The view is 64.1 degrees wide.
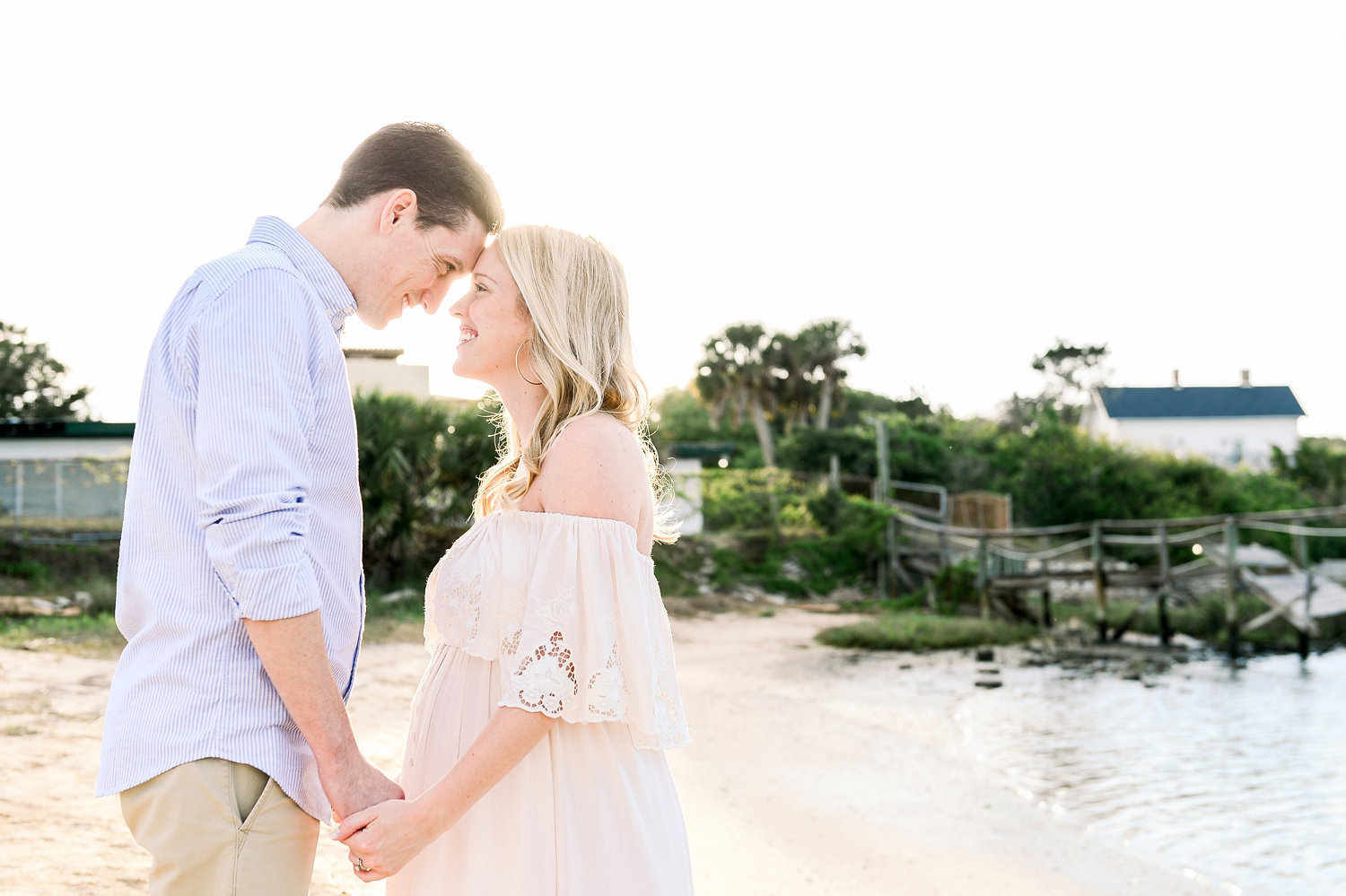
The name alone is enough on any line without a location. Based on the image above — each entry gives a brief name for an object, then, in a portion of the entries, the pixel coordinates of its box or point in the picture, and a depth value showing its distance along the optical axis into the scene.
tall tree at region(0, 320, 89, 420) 36.25
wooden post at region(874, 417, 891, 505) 27.23
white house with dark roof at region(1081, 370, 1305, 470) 44.91
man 1.56
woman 1.92
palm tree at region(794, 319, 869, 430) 38.44
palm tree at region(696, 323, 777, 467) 38.09
